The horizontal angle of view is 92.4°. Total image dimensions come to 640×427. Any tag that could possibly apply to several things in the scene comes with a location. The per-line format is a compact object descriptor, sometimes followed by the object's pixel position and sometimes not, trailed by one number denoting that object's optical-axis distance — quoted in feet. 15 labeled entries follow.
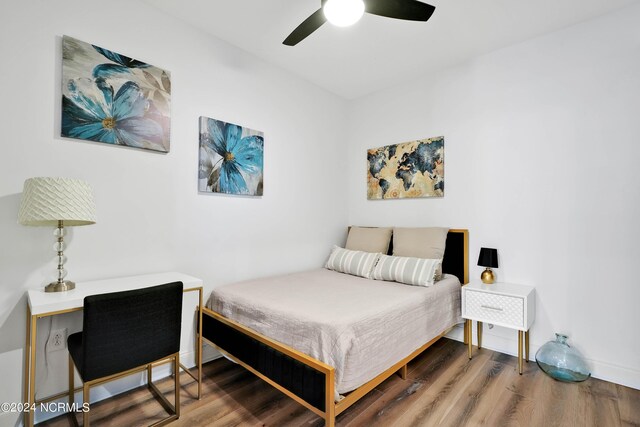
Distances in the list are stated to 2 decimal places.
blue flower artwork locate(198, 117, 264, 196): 8.05
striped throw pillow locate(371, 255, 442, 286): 8.30
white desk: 4.59
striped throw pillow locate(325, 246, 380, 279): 9.56
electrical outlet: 5.90
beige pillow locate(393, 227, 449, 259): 9.35
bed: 5.15
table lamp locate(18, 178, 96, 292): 4.99
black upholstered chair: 4.63
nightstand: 7.50
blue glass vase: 7.16
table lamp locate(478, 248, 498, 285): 8.47
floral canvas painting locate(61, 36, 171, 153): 6.04
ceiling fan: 5.25
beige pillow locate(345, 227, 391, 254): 10.58
